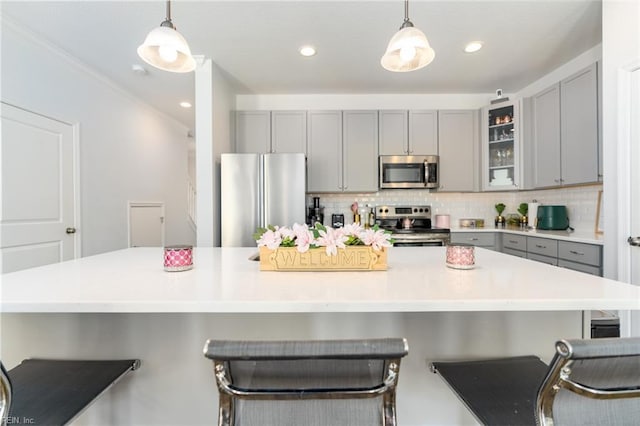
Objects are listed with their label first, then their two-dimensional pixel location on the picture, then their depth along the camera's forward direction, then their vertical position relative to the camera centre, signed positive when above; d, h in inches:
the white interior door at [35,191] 91.9 +7.8
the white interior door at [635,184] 70.6 +6.1
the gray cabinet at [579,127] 98.3 +29.0
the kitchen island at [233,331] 41.2 -17.5
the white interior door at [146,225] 155.2 -6.6
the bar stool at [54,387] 30.8 -20.9
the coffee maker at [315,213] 143.8 -0.7
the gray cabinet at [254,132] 141.5 +37.9
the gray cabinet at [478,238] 133.1 -12.2
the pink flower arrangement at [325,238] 45.4 -4.1
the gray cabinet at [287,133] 141.9 +37.5
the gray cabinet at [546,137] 114.9 +29.3
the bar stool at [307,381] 22.2 -13.9
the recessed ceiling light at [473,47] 101.5 +57.0
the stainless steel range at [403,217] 148.4 -3.0
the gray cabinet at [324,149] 142.6 +29.9
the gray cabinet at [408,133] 143.6 +37.6
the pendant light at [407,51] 54.2 +31.5
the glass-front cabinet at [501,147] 132.6 +29.4
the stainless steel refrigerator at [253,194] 115.4 +7.0
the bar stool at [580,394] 22.1 -15.3
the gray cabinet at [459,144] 143.2 +32.1
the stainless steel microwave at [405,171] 141.5 +19.1
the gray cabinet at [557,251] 88.6 -14.3
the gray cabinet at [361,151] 143.6 +29.0
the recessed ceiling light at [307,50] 104.3 +57.3
